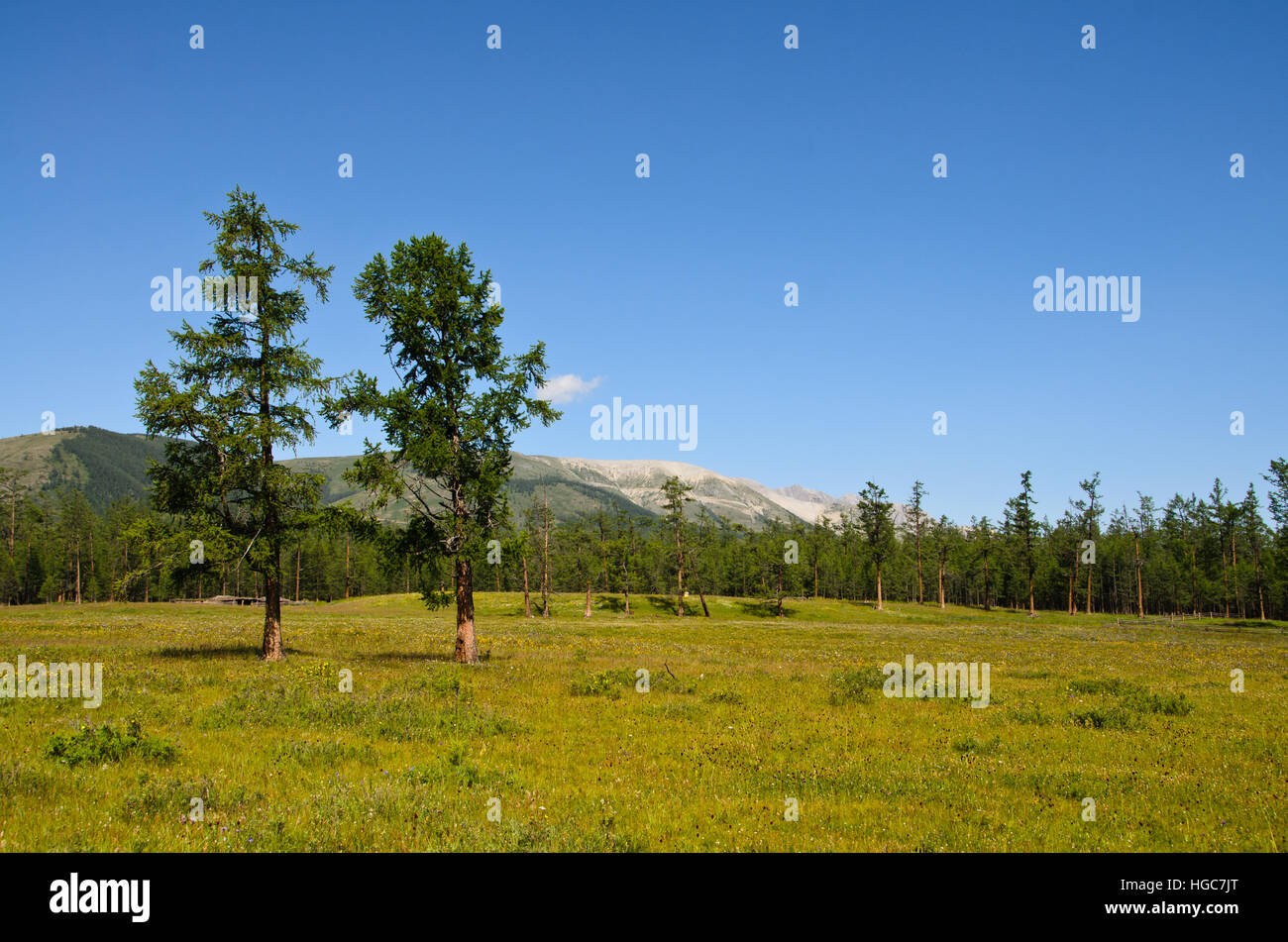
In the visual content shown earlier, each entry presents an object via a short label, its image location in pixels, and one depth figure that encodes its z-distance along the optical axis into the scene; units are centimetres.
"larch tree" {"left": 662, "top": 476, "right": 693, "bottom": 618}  8231
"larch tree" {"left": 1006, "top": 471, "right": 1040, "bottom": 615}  9281
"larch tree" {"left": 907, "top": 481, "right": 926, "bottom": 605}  9974
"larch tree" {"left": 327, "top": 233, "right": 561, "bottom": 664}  2344
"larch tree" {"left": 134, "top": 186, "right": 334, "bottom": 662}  2336
